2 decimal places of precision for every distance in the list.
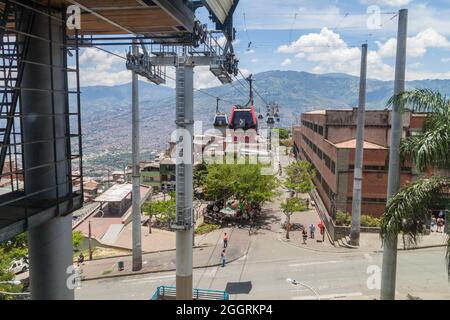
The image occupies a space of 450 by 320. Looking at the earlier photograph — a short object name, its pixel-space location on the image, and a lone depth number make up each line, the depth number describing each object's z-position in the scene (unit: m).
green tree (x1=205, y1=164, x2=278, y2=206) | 32.97
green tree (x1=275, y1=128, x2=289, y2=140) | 118.81
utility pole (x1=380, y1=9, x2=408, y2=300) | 11.92
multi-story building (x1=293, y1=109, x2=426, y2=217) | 29.05
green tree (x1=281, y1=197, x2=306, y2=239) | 29.77
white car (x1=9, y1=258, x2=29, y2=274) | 26.06
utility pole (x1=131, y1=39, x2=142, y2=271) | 22.09
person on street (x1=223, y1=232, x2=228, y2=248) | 26.42
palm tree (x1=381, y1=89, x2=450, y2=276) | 9.05
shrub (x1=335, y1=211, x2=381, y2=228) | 27.92
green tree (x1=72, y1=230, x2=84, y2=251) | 27.41
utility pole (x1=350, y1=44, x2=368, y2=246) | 23.80
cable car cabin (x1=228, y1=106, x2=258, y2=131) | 28.92
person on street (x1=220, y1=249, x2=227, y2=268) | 24.34
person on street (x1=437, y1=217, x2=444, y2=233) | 27.84
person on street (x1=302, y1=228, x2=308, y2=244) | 27.75
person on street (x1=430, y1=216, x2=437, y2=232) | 27.62
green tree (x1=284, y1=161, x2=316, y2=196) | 31.92
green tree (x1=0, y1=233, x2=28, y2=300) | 17.72
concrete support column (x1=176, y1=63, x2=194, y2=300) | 13.65
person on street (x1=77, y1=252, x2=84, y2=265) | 27.62
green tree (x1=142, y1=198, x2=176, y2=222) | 34.47
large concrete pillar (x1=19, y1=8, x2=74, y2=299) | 6.10
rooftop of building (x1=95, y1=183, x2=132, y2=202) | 48.22
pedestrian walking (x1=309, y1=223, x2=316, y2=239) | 28.83
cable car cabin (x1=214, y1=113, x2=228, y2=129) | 29.44
